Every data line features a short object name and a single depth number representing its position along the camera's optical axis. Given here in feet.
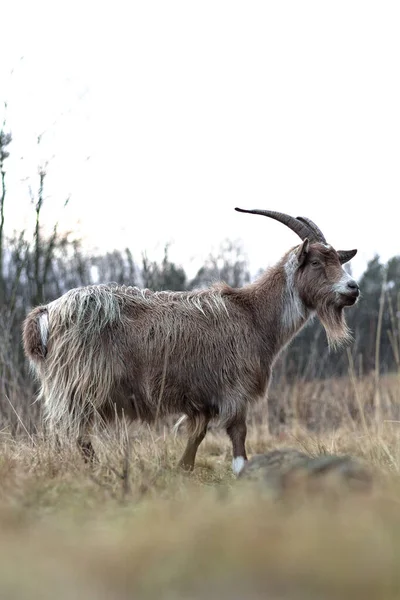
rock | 9.36
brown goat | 16.47
